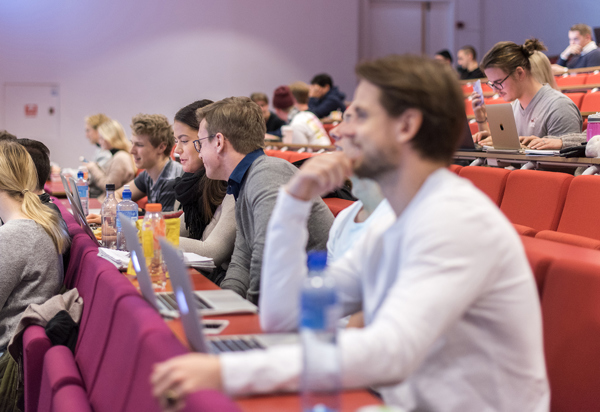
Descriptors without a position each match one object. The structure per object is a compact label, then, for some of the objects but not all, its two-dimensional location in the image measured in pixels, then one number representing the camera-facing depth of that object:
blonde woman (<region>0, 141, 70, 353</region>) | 2.30
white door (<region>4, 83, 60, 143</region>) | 9.55
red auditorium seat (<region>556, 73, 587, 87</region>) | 6.57
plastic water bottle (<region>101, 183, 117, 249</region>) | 2.74
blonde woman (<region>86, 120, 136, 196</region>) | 5.38
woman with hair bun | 3.60
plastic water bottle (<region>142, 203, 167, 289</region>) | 2.01
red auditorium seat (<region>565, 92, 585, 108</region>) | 5.44
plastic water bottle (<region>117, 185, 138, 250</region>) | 2.53
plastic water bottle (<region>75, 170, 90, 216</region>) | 3.93
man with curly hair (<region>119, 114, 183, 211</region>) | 3.81
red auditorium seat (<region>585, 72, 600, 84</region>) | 6.23
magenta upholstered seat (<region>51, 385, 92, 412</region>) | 1.59
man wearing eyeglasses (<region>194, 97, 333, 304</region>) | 2.13
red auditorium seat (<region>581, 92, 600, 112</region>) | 5.18
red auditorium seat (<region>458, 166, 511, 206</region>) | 3.06
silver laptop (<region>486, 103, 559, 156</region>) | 3.46
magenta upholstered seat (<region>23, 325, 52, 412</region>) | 2.08
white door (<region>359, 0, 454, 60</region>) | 11.62
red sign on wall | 9.66
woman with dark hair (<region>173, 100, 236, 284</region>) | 2.52
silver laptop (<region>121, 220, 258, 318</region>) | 1.56
